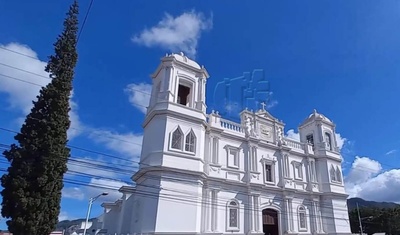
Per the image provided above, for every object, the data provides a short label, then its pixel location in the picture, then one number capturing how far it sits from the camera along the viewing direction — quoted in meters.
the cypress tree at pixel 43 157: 11.05
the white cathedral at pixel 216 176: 15.77
